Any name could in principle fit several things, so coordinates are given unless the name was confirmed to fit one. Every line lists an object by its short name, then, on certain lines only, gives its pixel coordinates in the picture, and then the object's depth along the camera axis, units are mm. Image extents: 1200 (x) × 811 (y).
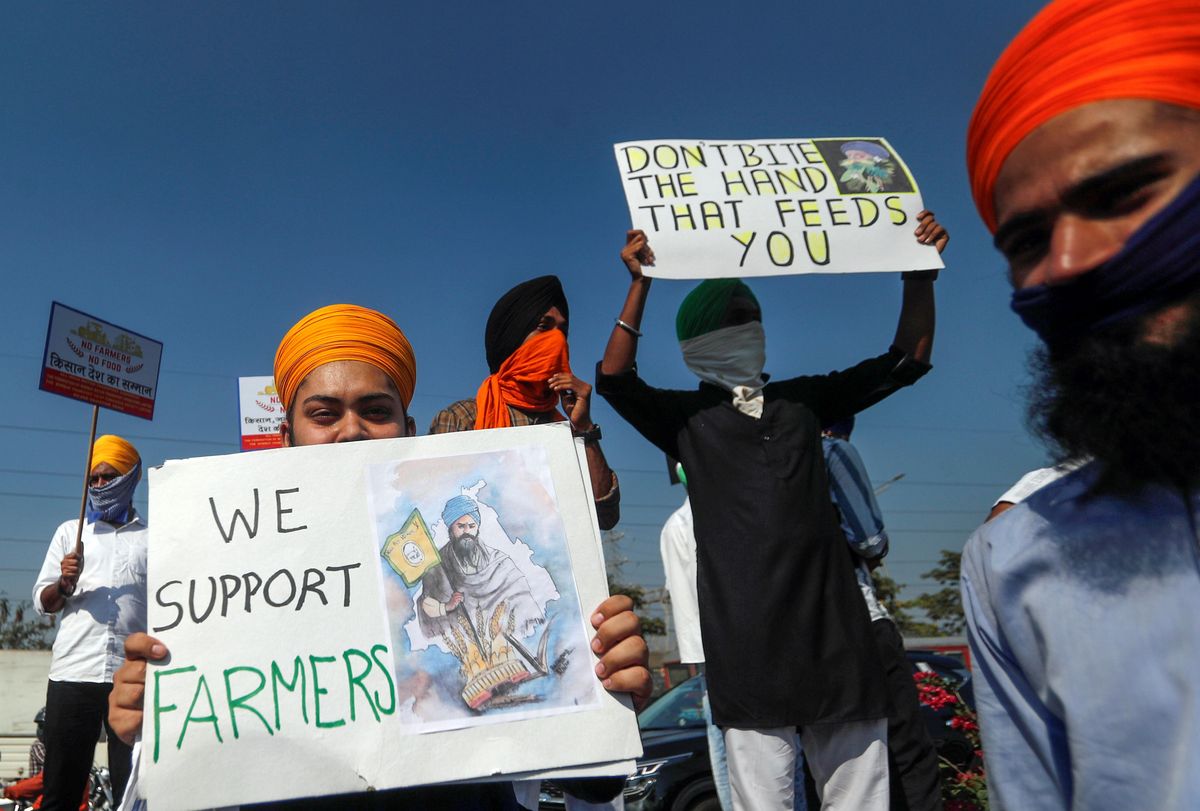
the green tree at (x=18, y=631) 49812
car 6227
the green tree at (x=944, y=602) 63241
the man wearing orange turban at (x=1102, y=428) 1088
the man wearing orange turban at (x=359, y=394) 1727
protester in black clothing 2877
